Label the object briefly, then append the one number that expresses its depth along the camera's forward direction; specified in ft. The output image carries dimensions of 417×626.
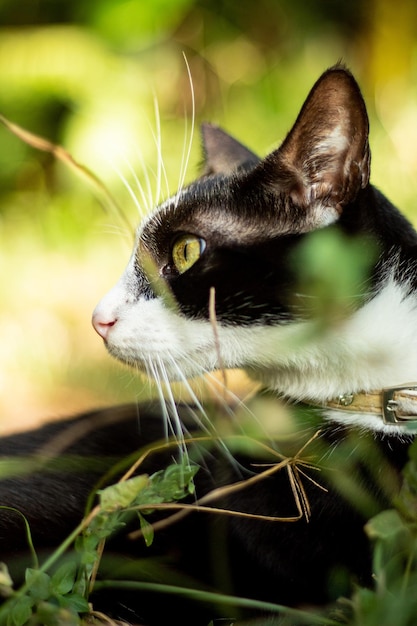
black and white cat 1.77
